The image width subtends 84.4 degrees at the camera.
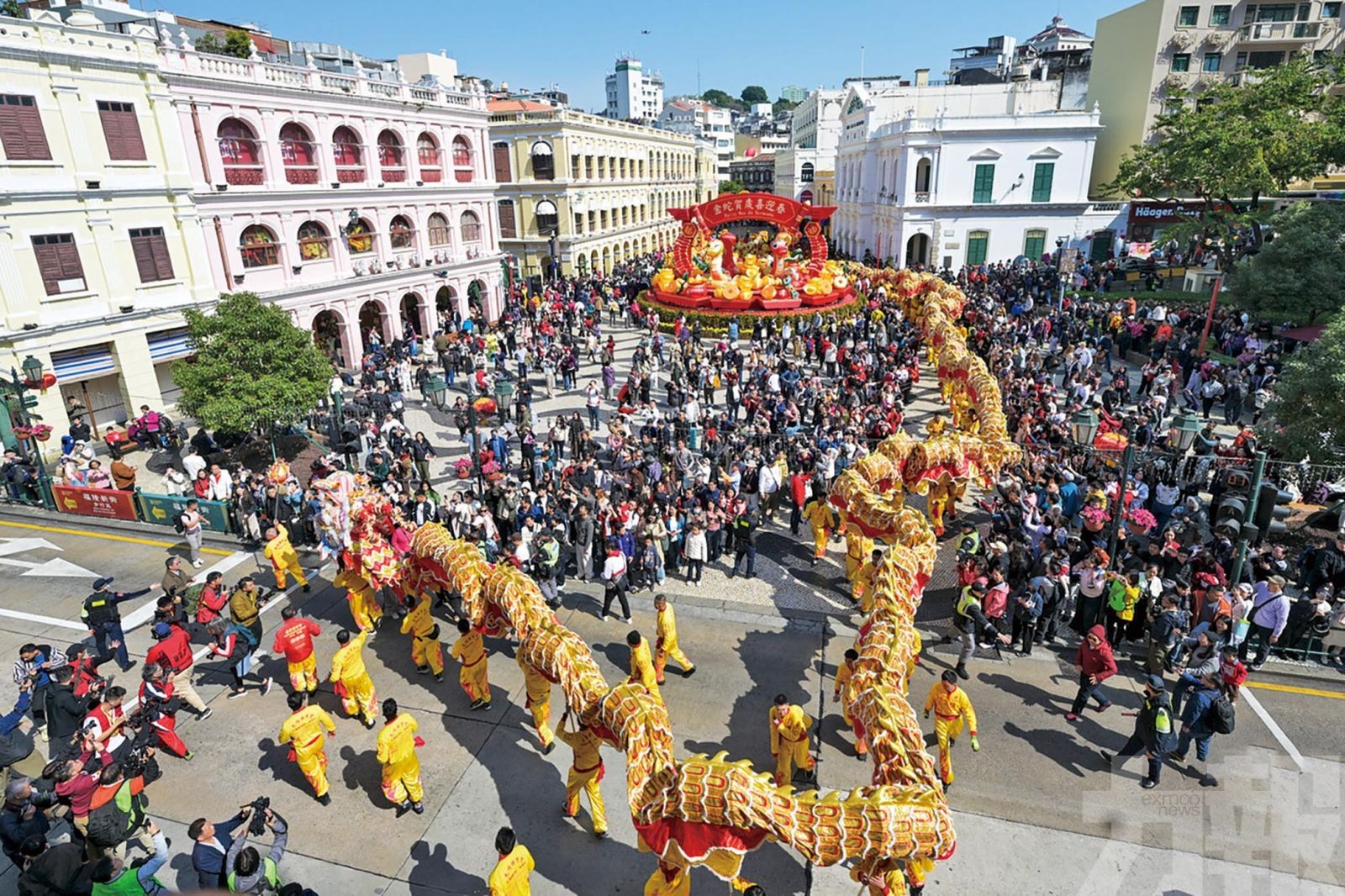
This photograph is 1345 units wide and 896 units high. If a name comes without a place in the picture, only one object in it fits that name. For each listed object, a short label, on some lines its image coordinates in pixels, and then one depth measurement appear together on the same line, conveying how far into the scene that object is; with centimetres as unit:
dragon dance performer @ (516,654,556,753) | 950
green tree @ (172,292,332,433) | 1905
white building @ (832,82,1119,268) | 4400
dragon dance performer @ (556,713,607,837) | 836
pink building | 2569
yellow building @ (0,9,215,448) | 2030
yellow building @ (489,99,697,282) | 4709
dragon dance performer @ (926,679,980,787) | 898
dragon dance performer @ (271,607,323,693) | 1010
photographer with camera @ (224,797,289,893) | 675
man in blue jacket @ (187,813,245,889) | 684
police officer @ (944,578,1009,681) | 1106
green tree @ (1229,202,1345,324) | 2398
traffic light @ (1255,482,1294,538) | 1083
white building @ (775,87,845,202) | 8112
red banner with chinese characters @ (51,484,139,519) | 1656
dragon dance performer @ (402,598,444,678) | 1125
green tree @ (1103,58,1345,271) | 3098
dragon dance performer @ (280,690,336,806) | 848
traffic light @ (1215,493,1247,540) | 1127
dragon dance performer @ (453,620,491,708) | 1013
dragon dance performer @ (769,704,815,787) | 873
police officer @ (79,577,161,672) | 1095
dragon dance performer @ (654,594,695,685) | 1067
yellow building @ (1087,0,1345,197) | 4191
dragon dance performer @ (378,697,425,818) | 831
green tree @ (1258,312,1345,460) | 1382
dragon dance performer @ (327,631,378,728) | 993
